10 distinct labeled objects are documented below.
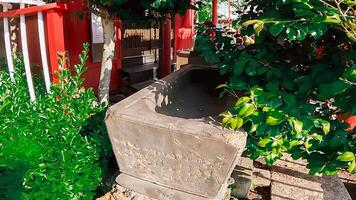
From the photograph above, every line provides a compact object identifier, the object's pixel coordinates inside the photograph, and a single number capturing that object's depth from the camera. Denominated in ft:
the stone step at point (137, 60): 20.17
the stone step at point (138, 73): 19.01
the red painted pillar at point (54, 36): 9.84
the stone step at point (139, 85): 18.37
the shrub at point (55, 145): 7.46
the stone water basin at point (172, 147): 6.22
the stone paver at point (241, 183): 9.95
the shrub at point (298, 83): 4.73
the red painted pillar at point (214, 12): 21.99
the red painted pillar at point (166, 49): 19.67
